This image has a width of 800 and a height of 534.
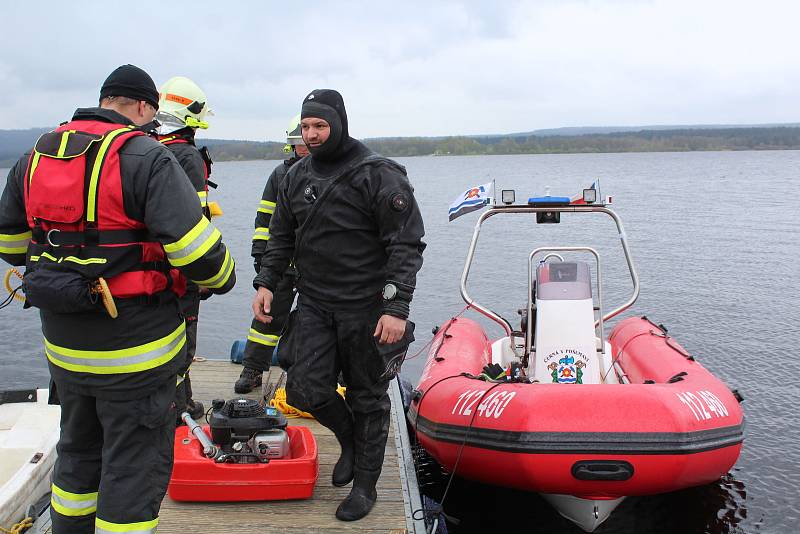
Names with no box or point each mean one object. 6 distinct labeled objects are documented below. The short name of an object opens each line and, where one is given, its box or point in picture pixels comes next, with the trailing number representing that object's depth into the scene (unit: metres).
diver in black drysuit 2.85
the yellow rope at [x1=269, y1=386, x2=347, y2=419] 4.22
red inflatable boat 3.81
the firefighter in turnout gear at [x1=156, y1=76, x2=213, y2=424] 3.65
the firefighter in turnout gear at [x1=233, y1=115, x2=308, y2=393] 3.90
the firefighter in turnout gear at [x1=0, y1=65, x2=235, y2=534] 2.16
